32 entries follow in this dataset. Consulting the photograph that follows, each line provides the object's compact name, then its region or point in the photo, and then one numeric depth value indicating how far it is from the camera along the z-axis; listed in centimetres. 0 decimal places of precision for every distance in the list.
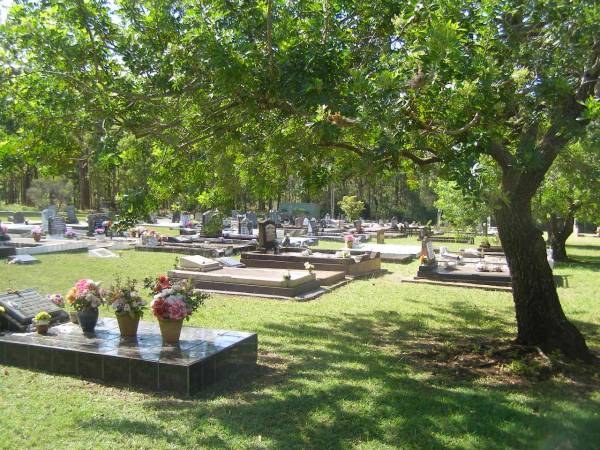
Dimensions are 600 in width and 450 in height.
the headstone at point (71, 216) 3285
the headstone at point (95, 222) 2708
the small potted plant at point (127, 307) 717
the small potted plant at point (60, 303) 804
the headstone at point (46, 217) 2547
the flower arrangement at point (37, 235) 2164
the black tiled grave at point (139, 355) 623
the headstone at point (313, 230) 3246
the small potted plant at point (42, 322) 738
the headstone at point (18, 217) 3152
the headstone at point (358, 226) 3328
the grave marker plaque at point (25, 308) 762
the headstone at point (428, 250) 1660
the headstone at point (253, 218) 3447
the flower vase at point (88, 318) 740
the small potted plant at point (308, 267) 1460
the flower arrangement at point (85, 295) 735
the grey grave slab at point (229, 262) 1614
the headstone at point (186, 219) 3282
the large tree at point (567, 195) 1573
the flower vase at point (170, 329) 695
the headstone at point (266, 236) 1873
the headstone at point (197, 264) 1458
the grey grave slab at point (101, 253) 1915
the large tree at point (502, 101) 539
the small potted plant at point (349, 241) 2211
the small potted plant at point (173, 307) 690
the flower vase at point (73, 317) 803
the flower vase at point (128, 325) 727
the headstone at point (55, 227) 2478
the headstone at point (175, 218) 4122
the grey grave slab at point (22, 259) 1647
